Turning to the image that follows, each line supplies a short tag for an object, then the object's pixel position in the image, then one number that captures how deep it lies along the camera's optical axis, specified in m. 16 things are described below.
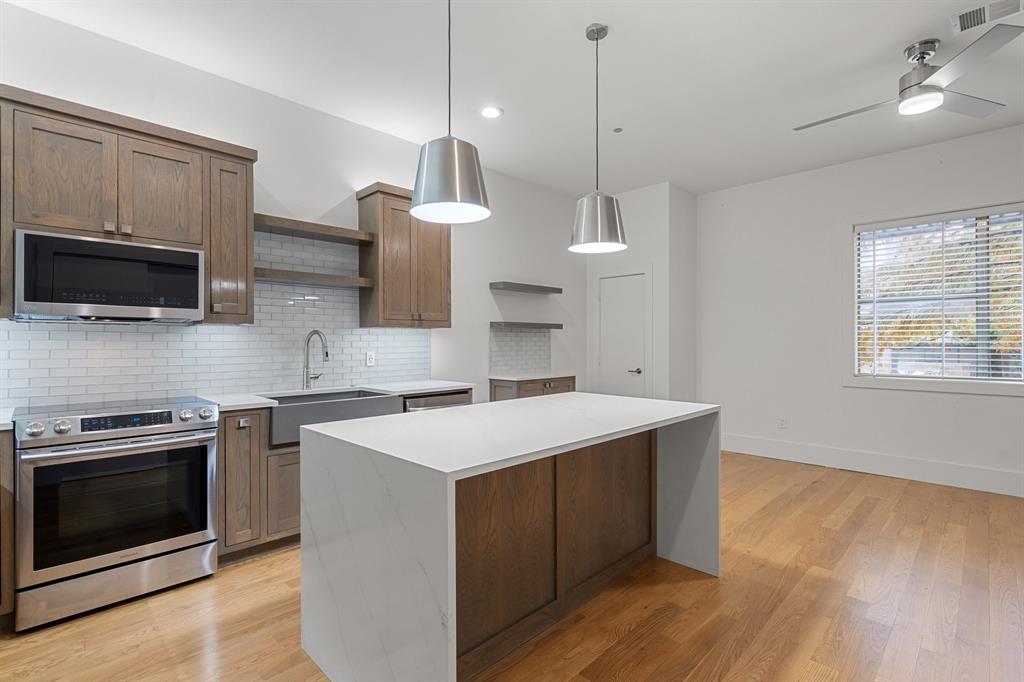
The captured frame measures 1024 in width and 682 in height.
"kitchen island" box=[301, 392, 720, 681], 1.46
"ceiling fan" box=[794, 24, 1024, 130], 2.74
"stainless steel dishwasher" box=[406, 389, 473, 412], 3.61
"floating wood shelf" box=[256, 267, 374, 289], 3.21
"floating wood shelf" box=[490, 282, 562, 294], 4.99
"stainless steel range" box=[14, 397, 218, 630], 2.19
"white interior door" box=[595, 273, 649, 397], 5.71
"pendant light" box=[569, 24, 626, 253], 2.54
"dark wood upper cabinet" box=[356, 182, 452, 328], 3.72
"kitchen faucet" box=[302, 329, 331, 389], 3.59
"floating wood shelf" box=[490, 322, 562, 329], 5.00
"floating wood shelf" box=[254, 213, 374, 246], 3.23
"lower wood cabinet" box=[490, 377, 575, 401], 4.80
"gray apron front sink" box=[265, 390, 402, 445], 2.93
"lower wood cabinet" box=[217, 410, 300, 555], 2.77
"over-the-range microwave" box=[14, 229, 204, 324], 2.32
